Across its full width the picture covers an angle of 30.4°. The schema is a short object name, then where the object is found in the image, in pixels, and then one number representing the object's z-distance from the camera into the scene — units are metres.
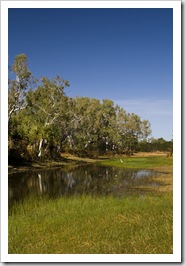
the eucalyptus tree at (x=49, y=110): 33.63
